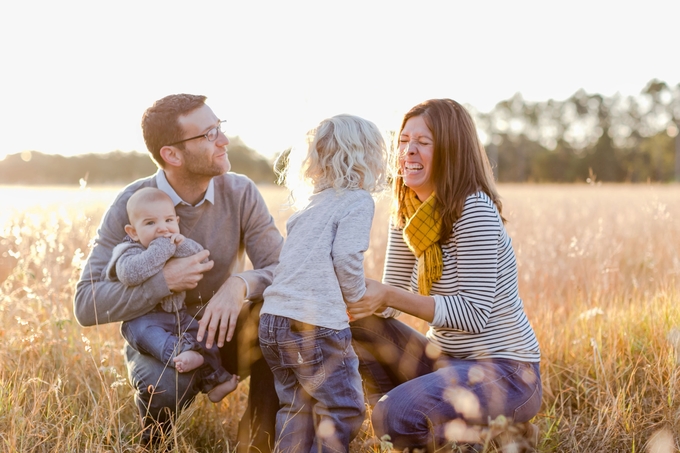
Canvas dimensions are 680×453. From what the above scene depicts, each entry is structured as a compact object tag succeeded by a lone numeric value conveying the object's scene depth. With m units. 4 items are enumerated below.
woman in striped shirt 2.35
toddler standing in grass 2.25
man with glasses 2.55
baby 2.52
